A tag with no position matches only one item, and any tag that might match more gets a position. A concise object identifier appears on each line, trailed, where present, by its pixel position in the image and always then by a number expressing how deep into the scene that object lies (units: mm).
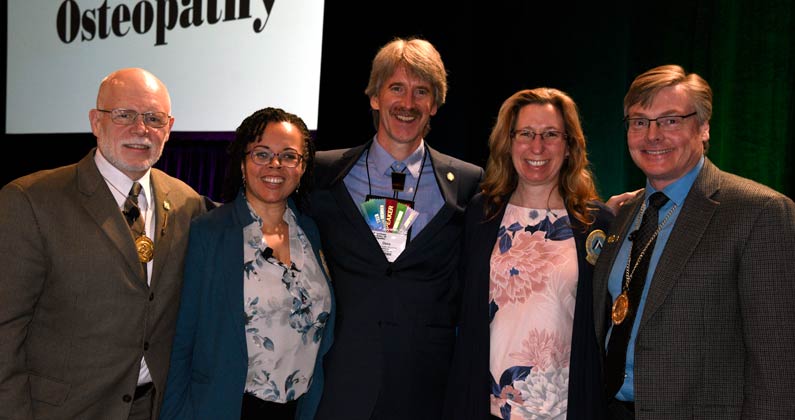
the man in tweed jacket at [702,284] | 1885
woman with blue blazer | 2287
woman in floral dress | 2387
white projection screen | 5168
